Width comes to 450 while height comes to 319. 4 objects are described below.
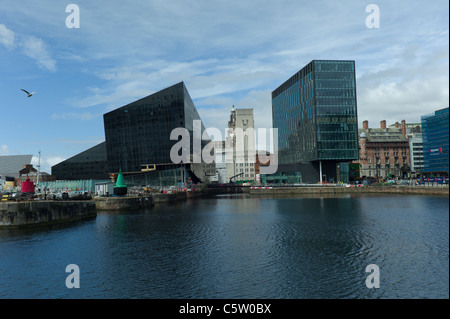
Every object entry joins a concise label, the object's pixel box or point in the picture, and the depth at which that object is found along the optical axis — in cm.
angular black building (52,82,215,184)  13088
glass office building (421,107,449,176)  12736
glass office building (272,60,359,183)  13575
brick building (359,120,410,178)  19238
